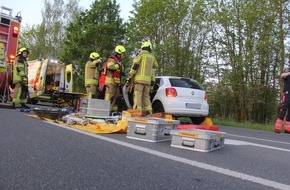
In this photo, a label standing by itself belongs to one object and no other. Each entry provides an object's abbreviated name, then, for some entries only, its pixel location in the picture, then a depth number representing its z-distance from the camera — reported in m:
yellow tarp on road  6.11
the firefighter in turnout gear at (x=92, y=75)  11.72
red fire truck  11.68
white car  9.58
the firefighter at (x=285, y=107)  10.54
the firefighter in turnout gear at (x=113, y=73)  9.83
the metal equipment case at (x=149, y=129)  5.31
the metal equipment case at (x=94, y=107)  7.82
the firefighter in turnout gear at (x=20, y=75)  11.42
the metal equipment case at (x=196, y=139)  4.65
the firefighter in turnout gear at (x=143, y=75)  8.89
